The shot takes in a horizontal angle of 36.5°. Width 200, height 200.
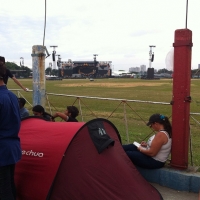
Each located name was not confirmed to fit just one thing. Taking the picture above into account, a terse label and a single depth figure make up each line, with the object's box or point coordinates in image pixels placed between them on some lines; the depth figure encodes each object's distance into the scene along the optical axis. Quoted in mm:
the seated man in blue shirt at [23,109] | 5984
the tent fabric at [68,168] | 3398
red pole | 4332
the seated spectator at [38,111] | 5430
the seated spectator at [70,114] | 5479
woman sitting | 4355
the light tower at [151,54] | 60922
